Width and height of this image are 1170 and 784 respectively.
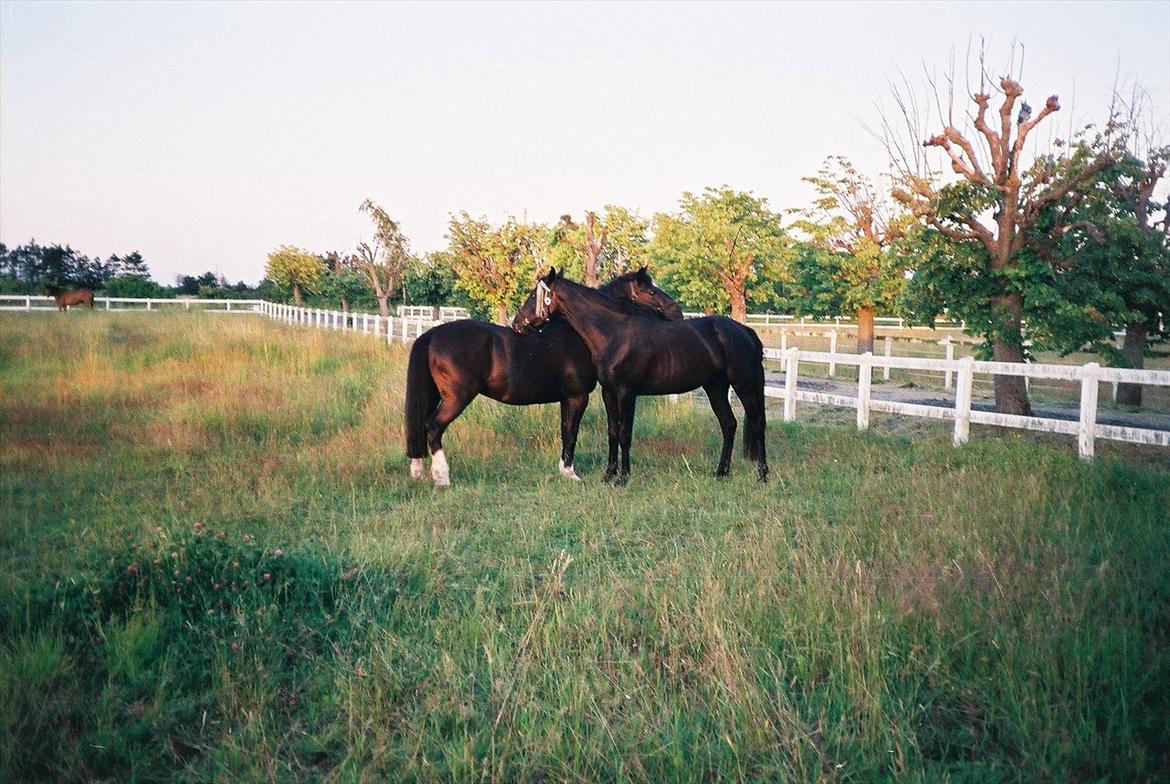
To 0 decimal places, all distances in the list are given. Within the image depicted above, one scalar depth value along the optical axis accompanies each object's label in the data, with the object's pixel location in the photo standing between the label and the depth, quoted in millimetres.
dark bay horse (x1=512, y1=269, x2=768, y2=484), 7672
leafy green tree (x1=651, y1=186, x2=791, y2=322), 28828
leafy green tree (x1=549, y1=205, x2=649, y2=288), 32094
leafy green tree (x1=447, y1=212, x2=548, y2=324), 32250
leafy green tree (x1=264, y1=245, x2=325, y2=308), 55500
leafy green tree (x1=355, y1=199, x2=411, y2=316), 43812
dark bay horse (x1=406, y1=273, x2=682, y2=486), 7457
